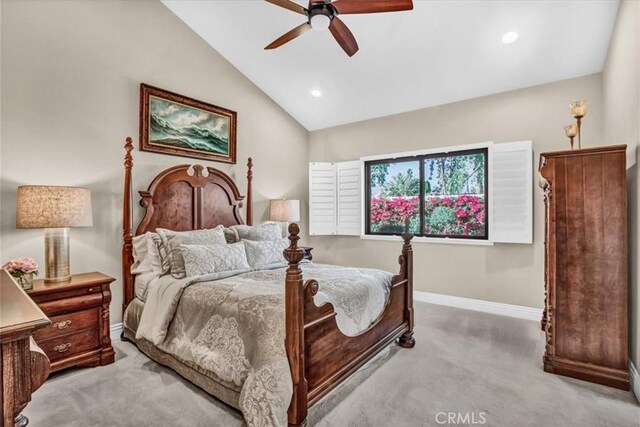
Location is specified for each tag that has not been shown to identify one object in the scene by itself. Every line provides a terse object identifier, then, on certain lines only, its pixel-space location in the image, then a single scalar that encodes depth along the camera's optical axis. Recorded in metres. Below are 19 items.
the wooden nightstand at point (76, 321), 2.41
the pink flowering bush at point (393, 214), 4.74
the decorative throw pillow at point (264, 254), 3.26
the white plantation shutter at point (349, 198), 5.07
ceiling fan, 2.23
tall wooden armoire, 2.31
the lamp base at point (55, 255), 2.60
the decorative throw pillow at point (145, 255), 2.96
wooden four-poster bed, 1.80
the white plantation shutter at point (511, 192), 3.71
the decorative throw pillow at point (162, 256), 2.89
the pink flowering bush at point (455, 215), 4.22
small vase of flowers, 2.30
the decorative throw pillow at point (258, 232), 3.66
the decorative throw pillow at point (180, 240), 2.79
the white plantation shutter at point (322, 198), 5.25
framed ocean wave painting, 3.50
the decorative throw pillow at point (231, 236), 3.59
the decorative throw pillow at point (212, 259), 2.75
